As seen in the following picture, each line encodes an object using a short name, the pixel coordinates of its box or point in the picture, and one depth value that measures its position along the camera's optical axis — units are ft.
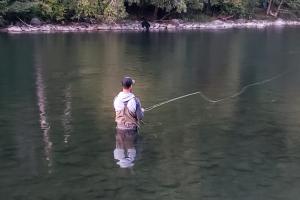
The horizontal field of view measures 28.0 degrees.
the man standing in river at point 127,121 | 56.49
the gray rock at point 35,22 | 212.64
